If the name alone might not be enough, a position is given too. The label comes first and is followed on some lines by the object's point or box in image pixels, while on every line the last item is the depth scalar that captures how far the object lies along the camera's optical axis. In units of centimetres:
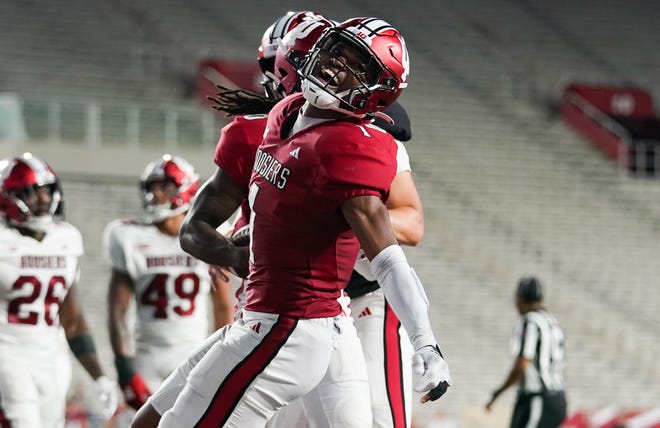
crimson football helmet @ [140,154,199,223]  1448
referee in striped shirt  1837
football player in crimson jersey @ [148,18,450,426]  746
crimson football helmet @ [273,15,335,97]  920
